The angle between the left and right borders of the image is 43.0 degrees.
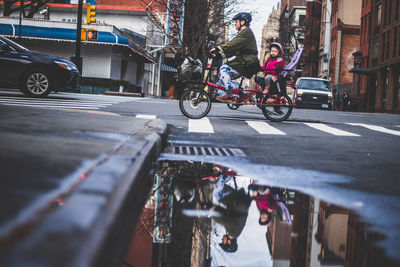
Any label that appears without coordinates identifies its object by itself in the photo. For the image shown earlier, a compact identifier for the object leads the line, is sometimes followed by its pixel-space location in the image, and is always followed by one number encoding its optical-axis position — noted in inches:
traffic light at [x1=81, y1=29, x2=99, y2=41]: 1116.5
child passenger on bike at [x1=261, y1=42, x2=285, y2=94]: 441.2
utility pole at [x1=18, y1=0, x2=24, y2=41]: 1246.5
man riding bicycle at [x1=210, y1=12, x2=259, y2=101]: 412.5
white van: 1147.3
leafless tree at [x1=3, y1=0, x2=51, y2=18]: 1435.8
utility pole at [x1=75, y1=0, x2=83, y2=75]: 1049.3
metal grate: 243.6
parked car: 545.6
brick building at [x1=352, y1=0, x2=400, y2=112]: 1627.7
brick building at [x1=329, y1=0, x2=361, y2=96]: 2370.8
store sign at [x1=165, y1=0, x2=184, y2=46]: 1663.4
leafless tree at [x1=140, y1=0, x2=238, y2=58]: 1604.3
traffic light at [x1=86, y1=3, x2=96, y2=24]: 1068.8
